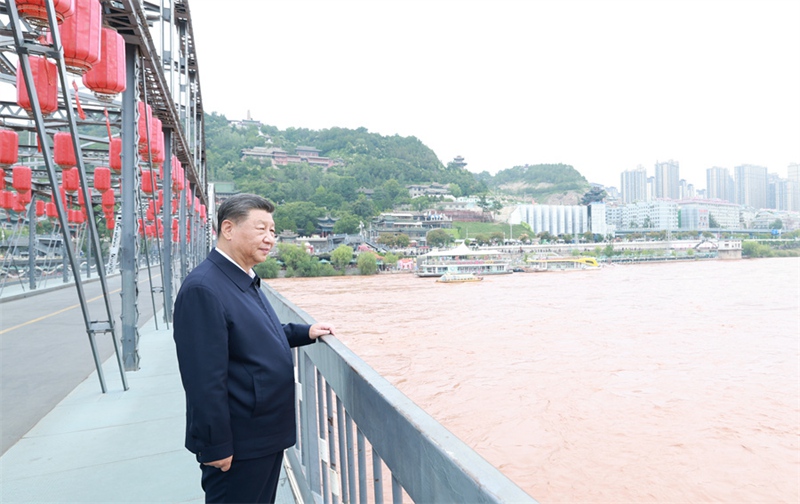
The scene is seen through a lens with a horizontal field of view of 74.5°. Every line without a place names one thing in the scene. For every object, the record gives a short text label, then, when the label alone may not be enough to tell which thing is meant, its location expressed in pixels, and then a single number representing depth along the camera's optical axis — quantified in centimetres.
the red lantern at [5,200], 1126
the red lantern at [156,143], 577
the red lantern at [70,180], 988
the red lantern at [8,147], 700
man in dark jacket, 127
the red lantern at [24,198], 1112
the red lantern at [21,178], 1016
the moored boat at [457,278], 3937
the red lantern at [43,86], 367
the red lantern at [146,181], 913
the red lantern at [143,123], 512
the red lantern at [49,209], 1463
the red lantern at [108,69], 370
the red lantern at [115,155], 626
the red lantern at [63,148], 622
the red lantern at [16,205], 1163
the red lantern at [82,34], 294
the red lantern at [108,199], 1153
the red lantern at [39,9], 254
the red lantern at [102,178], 871
